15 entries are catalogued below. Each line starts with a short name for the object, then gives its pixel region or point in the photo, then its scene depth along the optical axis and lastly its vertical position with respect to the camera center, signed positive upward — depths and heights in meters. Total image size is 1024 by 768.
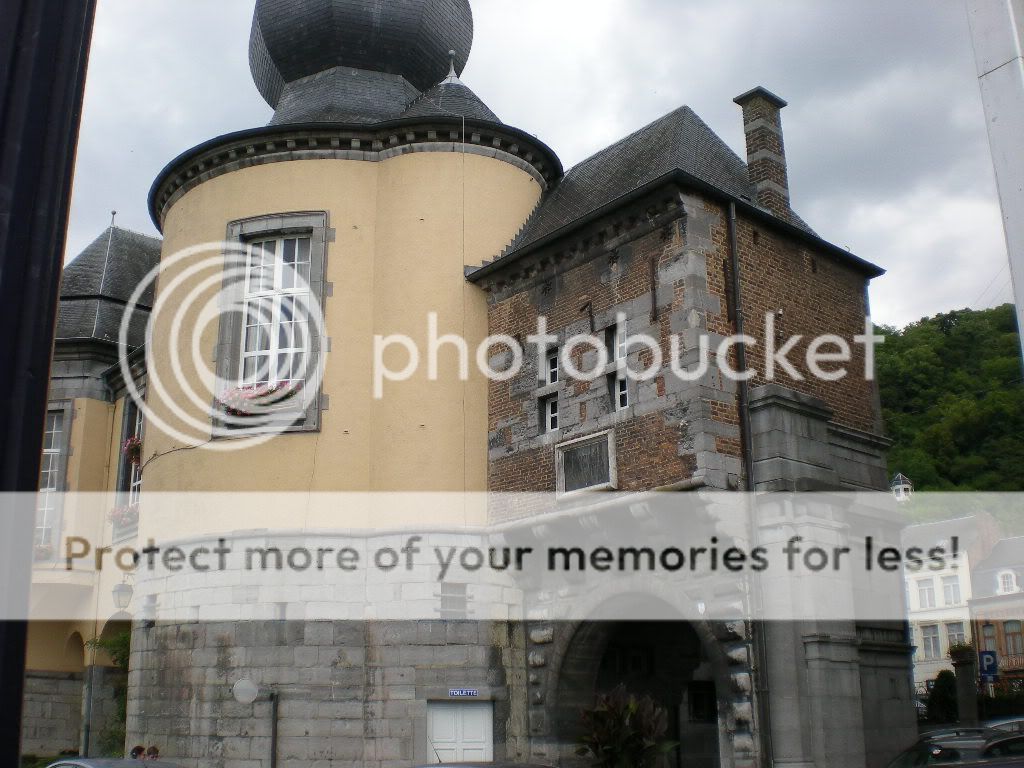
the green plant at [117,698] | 20.69 -0.26
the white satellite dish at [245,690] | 15.56 -0.09
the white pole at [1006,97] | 6.82 +3.65
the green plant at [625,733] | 13.20 -0.64
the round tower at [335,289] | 17.12 +6.30
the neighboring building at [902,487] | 49.80 +8.88
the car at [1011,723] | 15.99 -0.74
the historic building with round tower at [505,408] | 14.03 +3.90
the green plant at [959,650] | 19.73 +0.41
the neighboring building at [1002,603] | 53.47 +3.39
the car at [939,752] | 11.34 -0.80
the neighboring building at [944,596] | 55.12 +3.99
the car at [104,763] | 9.98 -0.70
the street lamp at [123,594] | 17.95 +1.46
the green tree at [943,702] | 21.72 -0.55
